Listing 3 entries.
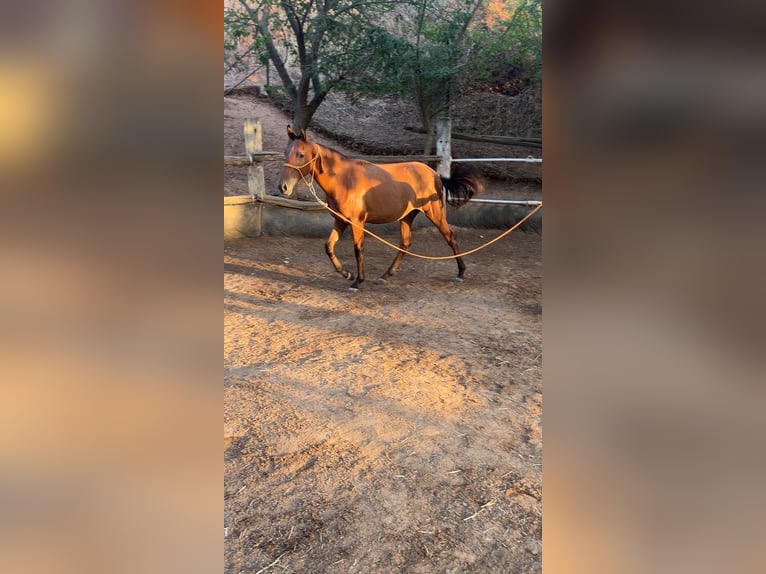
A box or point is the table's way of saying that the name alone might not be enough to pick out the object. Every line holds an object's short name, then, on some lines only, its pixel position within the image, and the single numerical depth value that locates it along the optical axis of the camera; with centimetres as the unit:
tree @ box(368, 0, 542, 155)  827
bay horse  547
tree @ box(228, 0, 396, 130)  788
